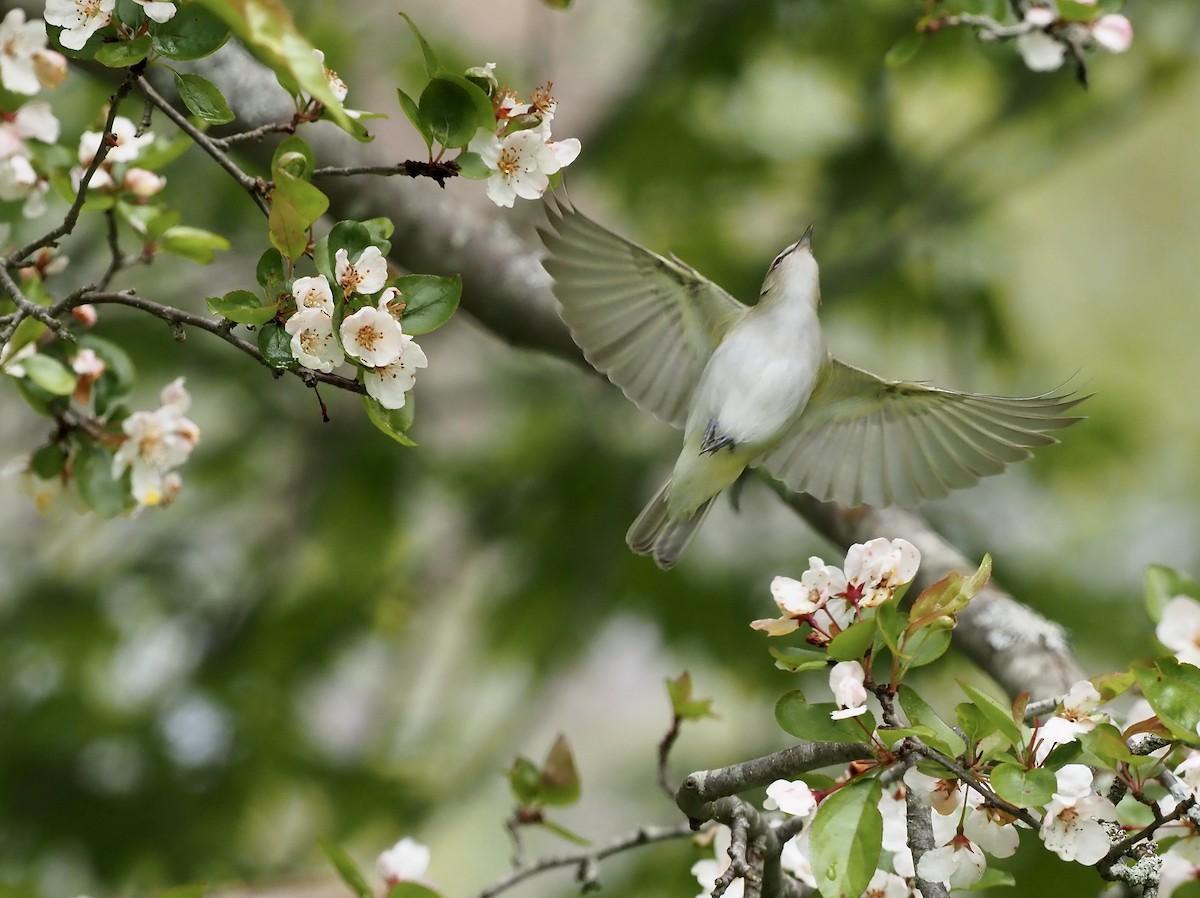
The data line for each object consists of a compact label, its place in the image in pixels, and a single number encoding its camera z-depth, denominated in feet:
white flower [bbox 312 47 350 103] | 21.54
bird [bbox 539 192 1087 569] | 22.22
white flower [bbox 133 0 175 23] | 21.39
